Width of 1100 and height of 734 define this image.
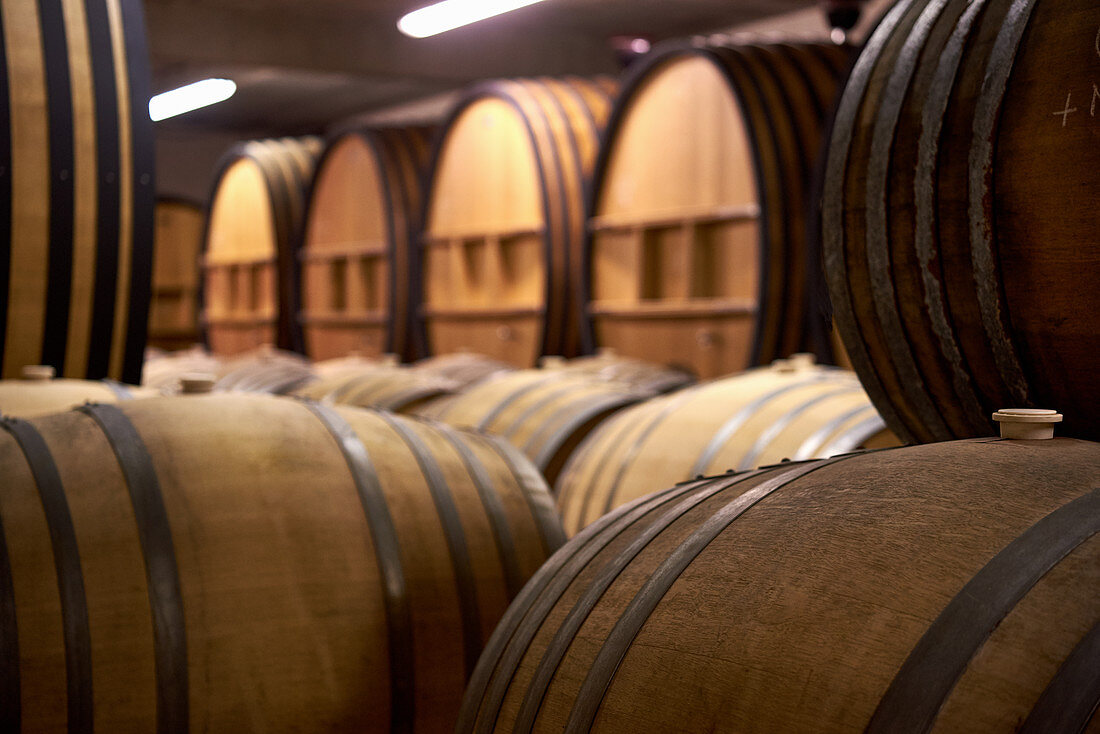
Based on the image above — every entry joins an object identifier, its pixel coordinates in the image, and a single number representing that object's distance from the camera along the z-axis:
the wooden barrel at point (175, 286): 9.63
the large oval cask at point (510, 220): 5.34
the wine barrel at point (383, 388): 3.87
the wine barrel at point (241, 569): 1.44
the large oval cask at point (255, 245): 7.76
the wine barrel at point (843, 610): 0.80
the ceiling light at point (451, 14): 8.24
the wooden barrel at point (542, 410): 3.15
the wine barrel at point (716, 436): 2.51
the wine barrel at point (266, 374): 4.79
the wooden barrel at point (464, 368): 4.77
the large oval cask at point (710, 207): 4.18
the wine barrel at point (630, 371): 3.98
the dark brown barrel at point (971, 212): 1.25
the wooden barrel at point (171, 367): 4.96
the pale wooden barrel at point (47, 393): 2.36
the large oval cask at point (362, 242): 6.46
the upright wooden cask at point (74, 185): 2.81
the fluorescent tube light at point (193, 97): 13.78
